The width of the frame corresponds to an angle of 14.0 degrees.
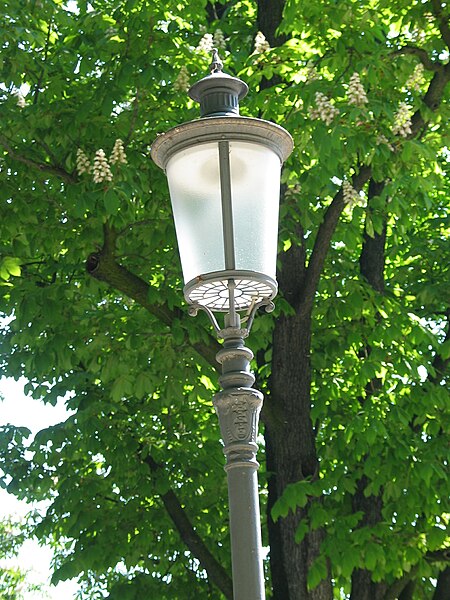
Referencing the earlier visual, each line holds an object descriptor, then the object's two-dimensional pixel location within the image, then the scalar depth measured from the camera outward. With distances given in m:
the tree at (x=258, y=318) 13.25
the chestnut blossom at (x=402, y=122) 12.54
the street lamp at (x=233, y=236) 7.21
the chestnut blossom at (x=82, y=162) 13.21
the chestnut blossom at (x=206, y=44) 13.14
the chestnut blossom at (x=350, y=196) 13.01
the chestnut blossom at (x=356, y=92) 11.95
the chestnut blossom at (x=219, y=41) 14.72
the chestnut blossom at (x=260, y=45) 13.01
